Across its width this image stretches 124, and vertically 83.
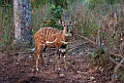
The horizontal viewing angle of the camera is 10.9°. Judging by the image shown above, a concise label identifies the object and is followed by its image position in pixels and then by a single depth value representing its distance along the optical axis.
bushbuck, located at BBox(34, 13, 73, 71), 16.12
